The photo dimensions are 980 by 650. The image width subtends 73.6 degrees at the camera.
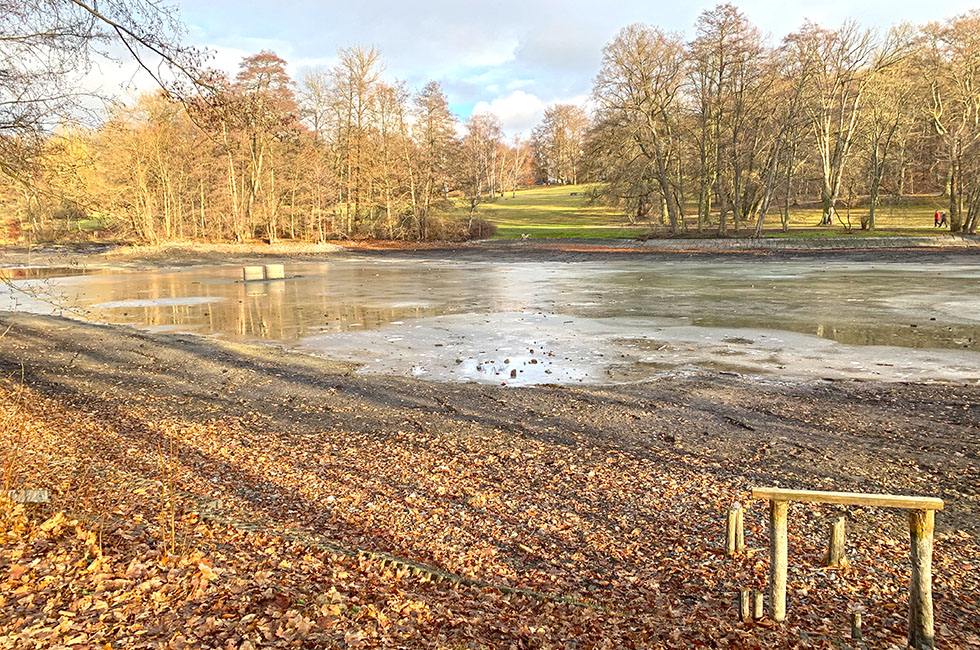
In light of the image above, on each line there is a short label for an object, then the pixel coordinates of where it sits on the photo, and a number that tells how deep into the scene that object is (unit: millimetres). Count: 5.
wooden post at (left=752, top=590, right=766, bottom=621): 3865
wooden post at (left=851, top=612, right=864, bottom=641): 3639
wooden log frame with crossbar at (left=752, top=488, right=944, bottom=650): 3322
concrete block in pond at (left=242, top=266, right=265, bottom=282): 28295
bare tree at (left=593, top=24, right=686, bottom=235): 41312
